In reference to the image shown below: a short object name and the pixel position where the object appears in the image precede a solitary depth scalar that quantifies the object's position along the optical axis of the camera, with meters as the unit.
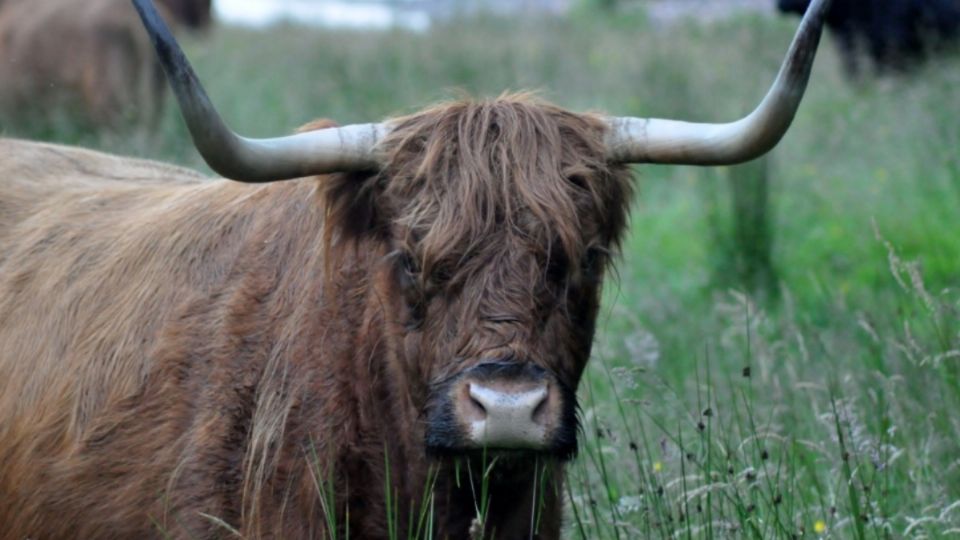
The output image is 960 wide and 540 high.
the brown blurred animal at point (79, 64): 22.50
